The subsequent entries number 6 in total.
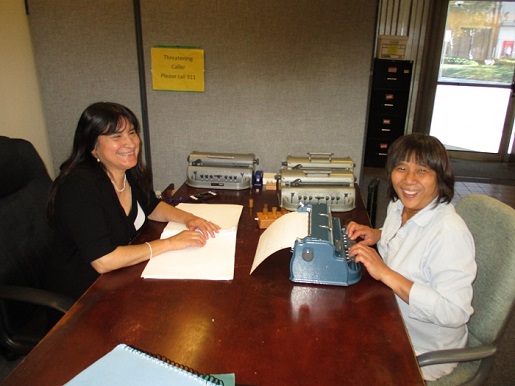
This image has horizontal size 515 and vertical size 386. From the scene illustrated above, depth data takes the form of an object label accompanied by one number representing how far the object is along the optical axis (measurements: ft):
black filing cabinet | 15.71
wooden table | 2.51
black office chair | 4.04
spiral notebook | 1.84
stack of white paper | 3.61
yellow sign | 6.65
